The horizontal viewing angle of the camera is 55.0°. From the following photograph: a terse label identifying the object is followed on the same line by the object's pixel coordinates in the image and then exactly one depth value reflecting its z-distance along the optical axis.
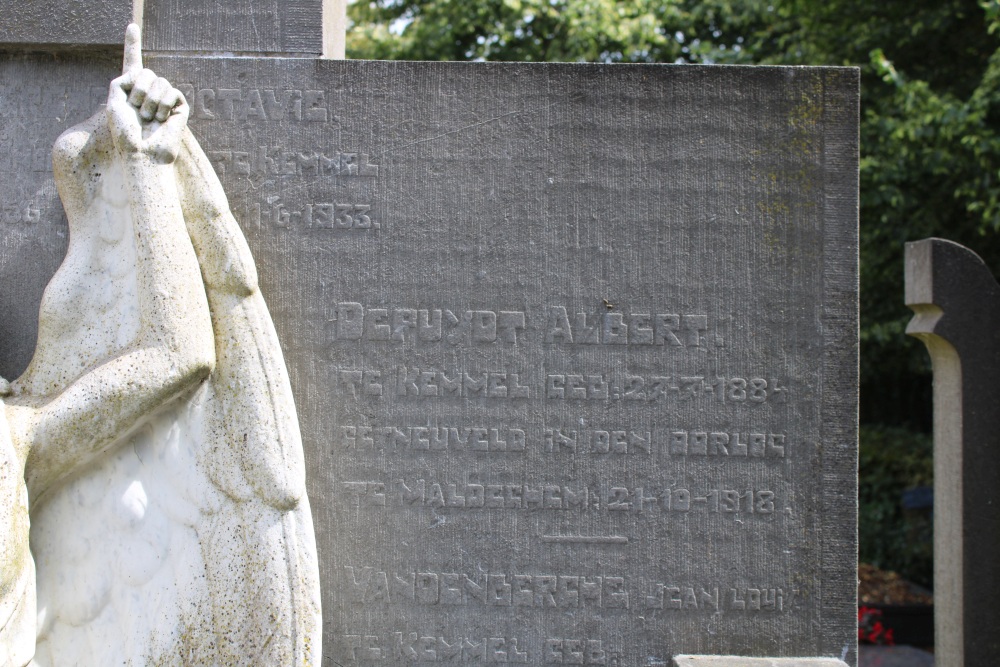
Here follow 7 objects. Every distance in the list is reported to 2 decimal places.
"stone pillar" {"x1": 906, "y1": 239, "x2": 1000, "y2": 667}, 4.39
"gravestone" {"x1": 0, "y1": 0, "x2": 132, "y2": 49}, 3.31
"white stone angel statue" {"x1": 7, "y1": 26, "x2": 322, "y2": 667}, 2.98
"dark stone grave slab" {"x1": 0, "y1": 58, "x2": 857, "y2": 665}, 3.34
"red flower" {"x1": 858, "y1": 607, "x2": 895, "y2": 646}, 7.75
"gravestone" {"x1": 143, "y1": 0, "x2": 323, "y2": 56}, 3.43
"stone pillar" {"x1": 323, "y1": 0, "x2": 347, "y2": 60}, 3.53
